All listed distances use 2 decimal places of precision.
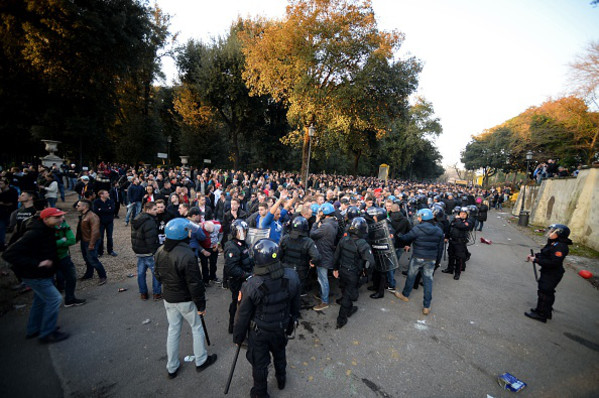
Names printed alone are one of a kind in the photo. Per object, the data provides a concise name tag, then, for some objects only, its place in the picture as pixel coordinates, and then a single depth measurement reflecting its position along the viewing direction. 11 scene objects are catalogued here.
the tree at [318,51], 14.72
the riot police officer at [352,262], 4.56
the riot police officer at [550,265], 4.83
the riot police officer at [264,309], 2.66
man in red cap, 3.43
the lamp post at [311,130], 14.51
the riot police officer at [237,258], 3.67
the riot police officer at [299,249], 4.37
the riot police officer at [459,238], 7.26
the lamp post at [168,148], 30.02
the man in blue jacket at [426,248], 5.19
